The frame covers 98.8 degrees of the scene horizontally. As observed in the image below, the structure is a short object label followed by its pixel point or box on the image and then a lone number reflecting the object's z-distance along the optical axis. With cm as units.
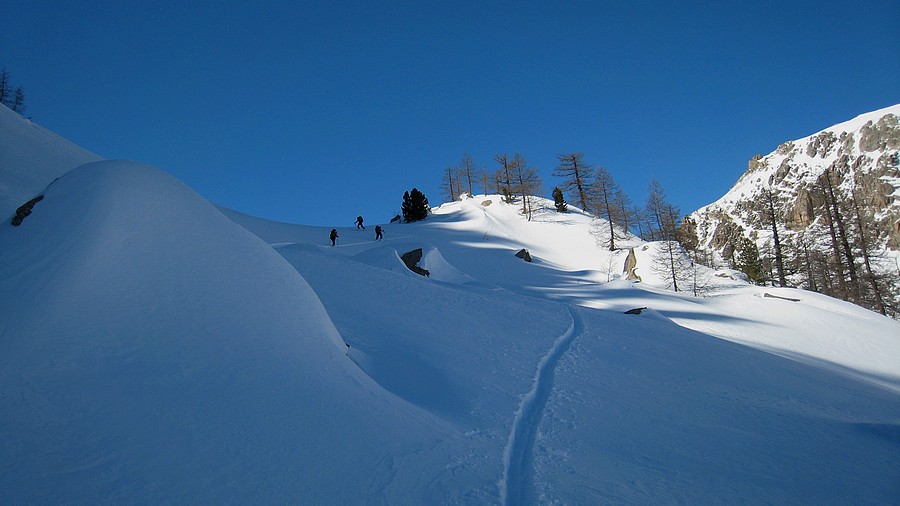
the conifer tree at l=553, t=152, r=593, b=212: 4784
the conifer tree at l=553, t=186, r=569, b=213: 5318
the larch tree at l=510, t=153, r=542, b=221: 5462
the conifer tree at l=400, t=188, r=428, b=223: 5244
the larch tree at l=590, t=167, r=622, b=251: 4316
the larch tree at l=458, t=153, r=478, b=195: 8046
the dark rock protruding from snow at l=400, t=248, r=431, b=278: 2304
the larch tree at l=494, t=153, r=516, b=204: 5819
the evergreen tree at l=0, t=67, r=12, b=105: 5172
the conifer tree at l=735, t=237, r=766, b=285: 3934
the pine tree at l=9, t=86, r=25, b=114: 5394
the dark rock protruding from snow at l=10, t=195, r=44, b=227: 728
